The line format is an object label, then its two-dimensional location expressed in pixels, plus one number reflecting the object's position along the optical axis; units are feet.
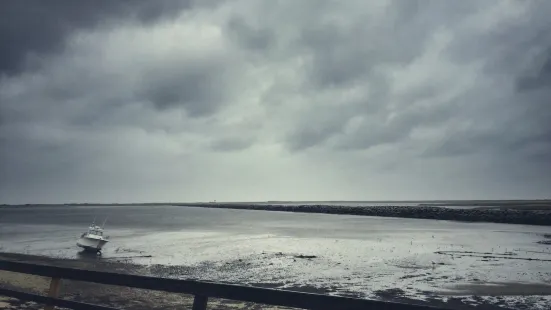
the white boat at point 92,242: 108.47
